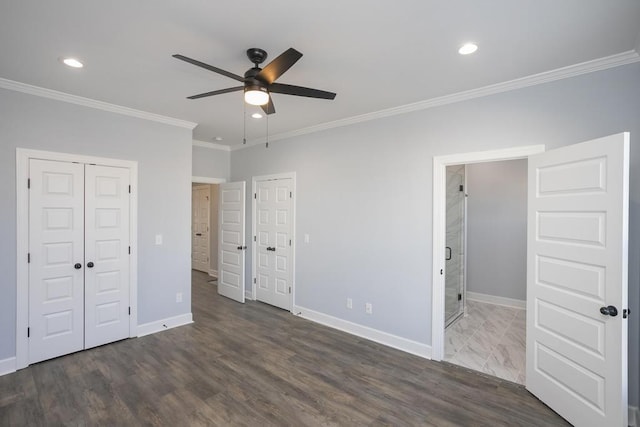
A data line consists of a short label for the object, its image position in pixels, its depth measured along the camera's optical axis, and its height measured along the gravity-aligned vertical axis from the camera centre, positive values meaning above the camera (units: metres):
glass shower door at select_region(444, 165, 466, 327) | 4.49 -0.47
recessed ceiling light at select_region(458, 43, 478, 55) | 2.24 +1.25
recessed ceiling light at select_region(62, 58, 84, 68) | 2.52 +1.26
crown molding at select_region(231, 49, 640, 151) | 2.41 +1.23
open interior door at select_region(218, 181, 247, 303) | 5.38 -0.51
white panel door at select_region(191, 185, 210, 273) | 7.69 -0.41
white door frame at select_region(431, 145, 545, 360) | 3.30 -0.44
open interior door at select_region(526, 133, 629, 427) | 2.01 -0.49
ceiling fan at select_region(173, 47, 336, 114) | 1.99 +0.92
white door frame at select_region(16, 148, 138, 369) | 3.05 -0.40
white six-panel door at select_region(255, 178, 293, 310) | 4.90 -0.49
